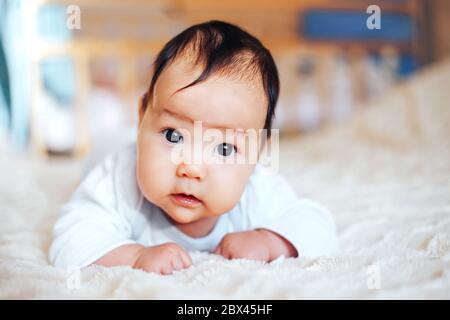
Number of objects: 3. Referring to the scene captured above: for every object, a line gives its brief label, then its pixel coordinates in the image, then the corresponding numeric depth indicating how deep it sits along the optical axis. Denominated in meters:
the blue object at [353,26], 2.53
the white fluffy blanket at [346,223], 0.53
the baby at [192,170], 0.63
